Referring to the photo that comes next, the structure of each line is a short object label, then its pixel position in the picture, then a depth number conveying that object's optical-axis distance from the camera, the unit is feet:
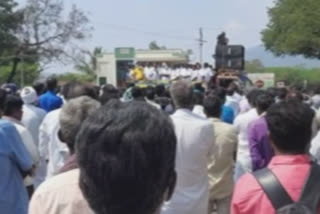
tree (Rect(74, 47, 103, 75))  189.67
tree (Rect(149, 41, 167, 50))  381.09
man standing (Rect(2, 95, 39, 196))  23.81
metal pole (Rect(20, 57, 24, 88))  185.74
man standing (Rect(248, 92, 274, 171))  25.02
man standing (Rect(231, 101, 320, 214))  13.62
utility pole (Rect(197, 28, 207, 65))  266.36
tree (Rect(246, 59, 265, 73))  292.04
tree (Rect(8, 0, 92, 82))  193.16
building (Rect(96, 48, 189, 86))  127.18
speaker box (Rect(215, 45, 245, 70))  82.02
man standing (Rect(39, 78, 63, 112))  33.86
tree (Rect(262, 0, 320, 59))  186.80
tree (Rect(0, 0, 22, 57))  197.88
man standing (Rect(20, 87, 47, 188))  29.55
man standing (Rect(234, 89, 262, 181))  28.37
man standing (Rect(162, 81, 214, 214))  21.95
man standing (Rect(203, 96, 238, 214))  26.63
